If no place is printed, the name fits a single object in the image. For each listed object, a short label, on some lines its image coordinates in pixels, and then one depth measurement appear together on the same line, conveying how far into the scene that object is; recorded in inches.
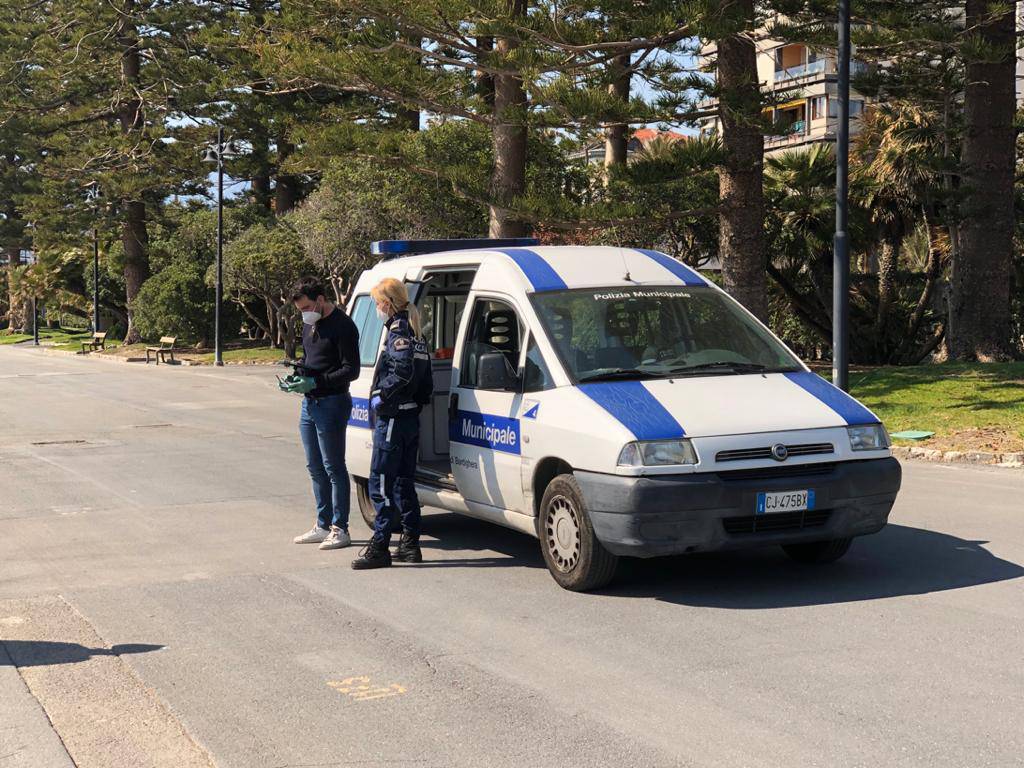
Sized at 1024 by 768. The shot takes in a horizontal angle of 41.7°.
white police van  277.7
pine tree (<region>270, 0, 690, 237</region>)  855.7
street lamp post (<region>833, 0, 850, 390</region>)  681.0
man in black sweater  350.6
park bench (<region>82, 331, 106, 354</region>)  1955.0
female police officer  326.6
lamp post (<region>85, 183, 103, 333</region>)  2080.5
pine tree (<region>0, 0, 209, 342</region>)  1942.7
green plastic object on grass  595.2
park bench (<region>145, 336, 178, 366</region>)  1644.9
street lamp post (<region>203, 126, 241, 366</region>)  1549.0
